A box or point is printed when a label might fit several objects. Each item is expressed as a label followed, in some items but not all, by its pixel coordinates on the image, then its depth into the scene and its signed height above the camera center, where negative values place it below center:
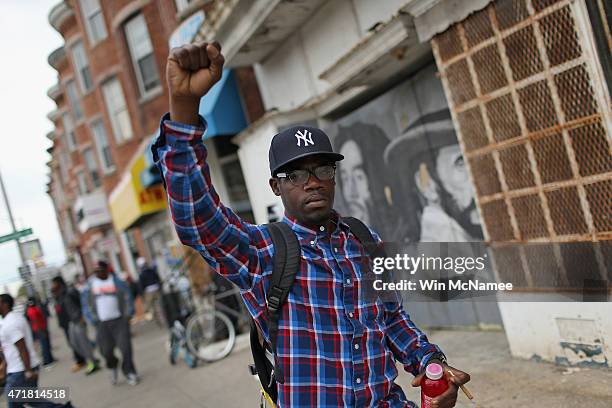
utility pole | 9.81 +0.38
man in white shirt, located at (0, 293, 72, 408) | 5.23 -0.66
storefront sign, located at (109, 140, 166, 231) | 14.42 +1.49
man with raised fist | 1.68 -0.22
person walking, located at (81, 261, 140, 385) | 8.16 -0.81
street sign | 8.93 +0.82
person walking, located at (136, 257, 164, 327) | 14.41 -0.86
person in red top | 11.55 -0.97
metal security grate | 3.71 +0.18
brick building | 9.95 +4.16
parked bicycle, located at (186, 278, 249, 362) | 8.09 -1.38
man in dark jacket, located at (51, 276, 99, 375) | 10.26 -1.12
